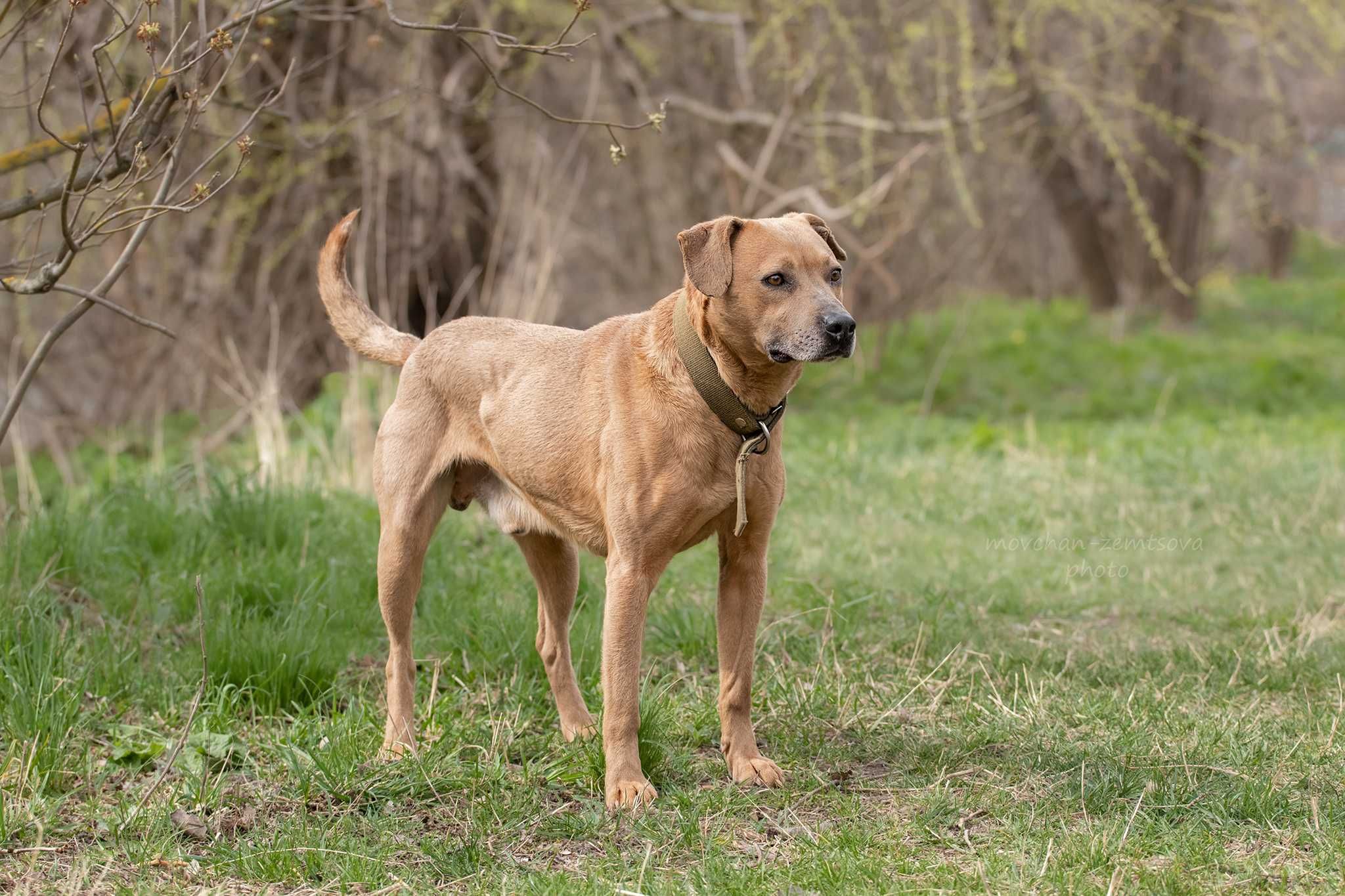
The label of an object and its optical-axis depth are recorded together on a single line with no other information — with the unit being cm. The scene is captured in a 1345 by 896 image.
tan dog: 771
